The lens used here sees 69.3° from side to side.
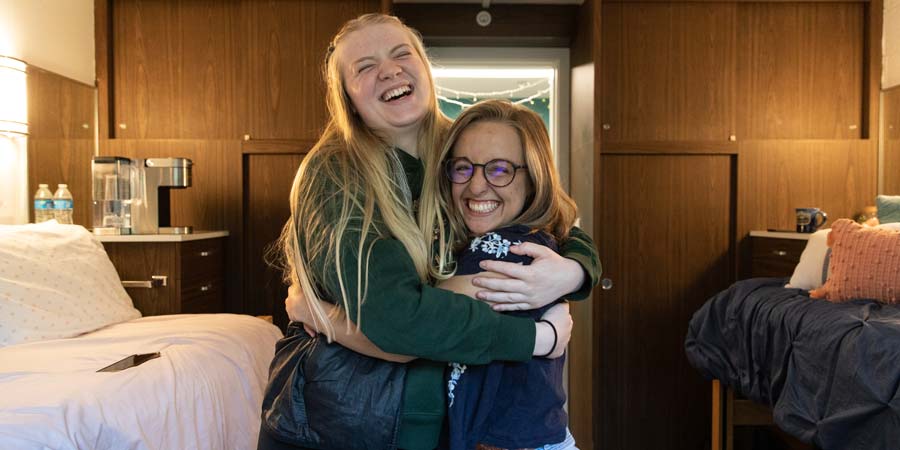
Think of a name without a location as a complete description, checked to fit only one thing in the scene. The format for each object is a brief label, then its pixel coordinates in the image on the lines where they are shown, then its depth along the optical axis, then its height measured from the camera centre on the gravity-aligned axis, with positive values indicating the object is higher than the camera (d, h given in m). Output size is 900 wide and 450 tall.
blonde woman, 0.99 -0.15
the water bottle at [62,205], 2.89 -0.03
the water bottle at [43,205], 2.85 -0.03
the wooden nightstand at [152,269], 2.83 -0.31
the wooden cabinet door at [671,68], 3.53 +0.71
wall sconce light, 2.74 +0.24
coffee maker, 2.99 +0.03
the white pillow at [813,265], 2.74 -0.29
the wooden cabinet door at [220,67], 3.44 +0.69
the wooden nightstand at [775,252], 3.19 -0.27
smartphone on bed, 1.93 -0.50
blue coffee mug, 3.22 -0.10
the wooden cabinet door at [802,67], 3.53 +0.71
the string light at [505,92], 3.96 +0.66
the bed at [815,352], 1.97 -0.56
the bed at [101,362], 1.62 -0.50
